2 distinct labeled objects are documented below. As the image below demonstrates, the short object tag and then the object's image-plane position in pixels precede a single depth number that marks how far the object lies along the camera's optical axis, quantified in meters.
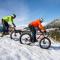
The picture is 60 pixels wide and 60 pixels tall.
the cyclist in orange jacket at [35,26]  5.38
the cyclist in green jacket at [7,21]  6.50
